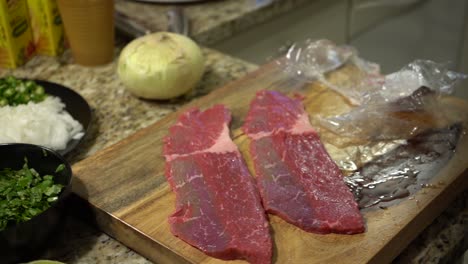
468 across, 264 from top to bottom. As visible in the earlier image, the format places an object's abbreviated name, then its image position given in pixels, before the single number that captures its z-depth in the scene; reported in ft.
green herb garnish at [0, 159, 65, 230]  3.01
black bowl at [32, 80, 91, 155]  4.09
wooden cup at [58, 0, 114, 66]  4.52
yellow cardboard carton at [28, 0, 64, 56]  4.71
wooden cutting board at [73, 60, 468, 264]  3.02
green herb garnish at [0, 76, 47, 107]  4.15
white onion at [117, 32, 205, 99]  4.19
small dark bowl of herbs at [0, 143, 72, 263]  2.91
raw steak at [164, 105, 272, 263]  3.00
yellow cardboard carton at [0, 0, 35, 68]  4.55
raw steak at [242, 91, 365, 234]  3.16
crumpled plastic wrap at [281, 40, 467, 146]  3.88
